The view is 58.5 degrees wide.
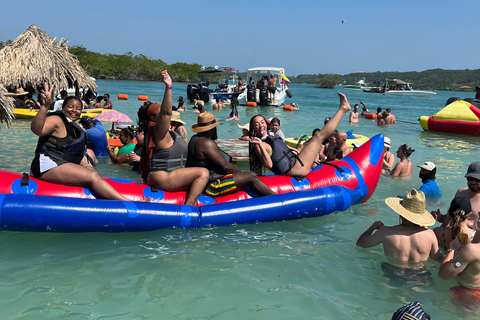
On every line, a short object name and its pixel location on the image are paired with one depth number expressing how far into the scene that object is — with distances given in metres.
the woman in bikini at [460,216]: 3.31
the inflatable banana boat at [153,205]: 4.00
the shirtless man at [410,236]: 3.33
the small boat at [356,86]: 81.14
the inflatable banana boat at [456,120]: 13.34
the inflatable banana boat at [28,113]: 12.80
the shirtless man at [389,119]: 17.03
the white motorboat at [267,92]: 24.19
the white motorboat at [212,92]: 24.95
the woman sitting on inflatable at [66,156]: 4.20
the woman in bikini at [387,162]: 7.41
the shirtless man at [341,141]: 7.09
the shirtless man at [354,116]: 16.98
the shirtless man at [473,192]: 3.95
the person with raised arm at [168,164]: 4.43
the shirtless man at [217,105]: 22.21
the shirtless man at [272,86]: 24.16
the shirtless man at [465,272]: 3.07
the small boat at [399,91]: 50.06
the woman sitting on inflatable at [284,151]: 5.23
